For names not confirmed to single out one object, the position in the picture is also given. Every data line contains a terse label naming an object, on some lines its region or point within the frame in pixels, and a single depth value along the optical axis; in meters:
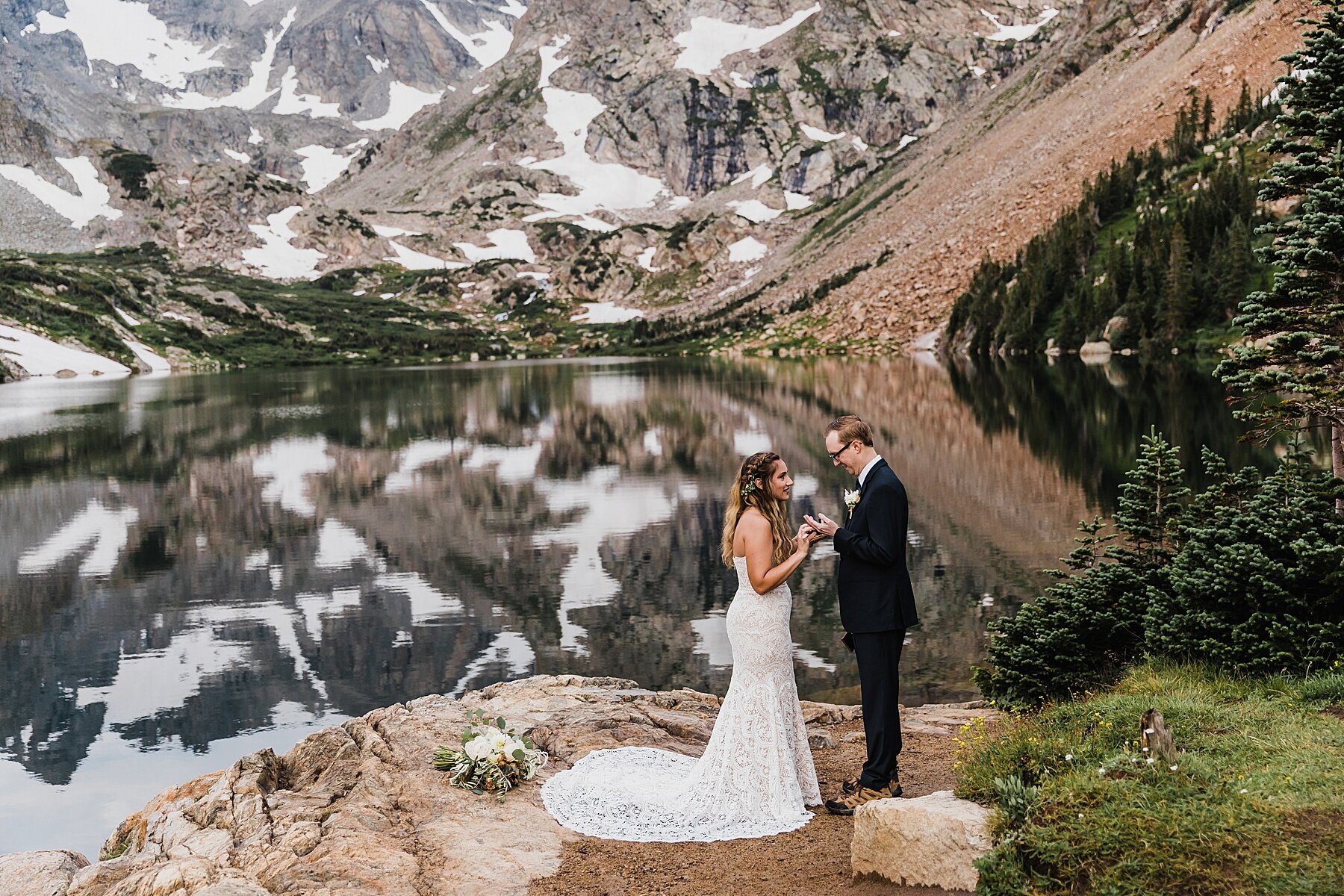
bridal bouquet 10.13
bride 9.13
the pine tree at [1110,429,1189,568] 12.91
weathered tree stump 7.22
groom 9.06
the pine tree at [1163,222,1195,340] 79.31
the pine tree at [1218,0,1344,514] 11.97
